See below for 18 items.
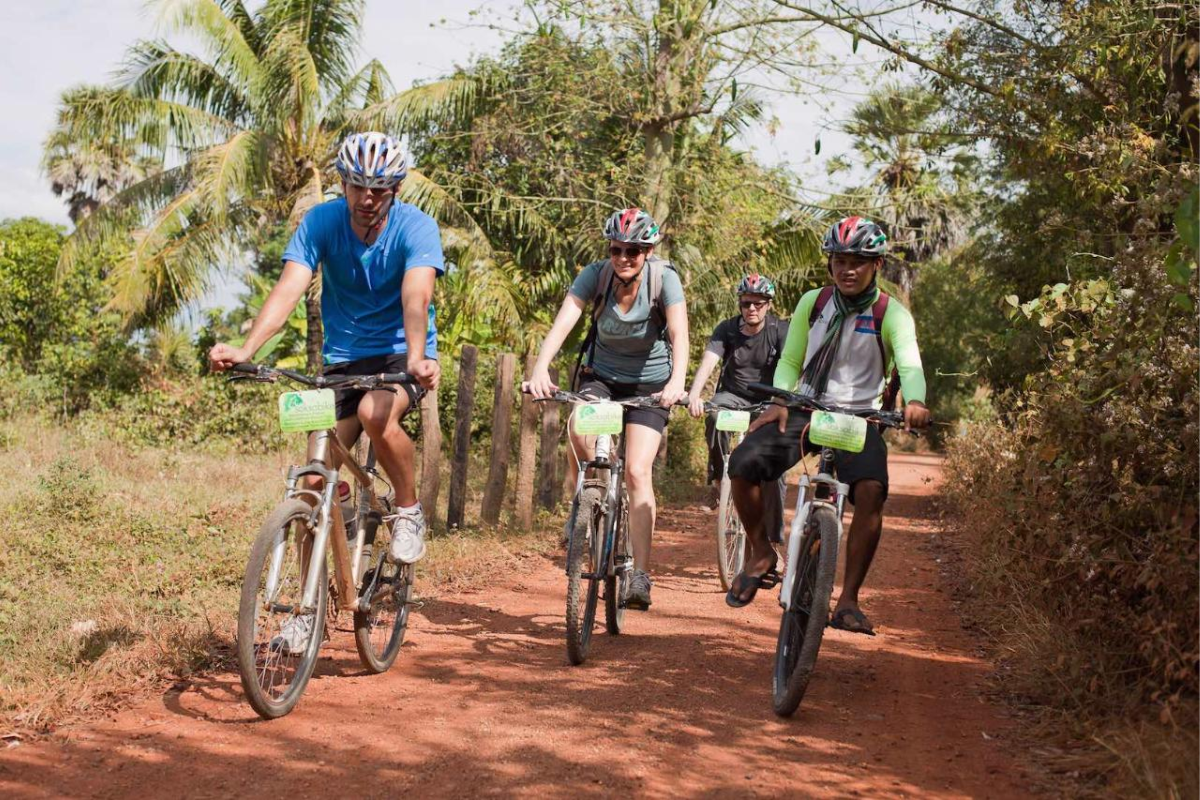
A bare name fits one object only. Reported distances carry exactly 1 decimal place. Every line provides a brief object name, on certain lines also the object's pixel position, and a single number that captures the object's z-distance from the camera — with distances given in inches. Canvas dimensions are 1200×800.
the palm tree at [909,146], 531.8
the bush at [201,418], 776.9
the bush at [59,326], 856.3
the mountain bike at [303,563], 184.2
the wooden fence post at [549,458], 514.3
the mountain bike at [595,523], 238.1
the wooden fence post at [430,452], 433.4
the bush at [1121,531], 193.6
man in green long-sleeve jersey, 219.9
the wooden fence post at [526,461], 470.0
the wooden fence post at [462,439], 451.5
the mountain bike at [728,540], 345.4
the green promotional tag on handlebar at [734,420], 254.4
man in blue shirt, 208.1
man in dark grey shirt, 371.2
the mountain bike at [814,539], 204.5
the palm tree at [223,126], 808.3
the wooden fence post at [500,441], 465.1
